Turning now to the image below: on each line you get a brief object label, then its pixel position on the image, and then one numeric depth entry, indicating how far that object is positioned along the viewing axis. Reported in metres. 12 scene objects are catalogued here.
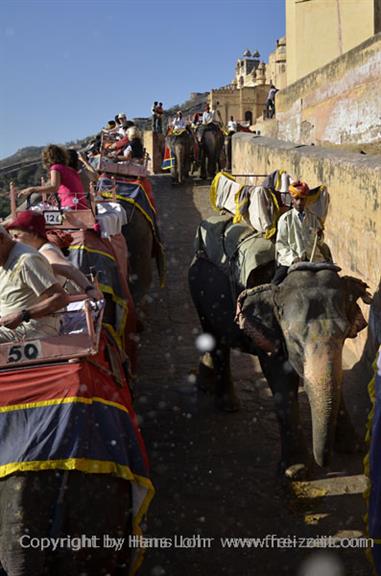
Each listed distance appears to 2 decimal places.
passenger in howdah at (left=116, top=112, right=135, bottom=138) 14.84
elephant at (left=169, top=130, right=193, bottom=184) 19.08
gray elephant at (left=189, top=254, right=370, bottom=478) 4.43
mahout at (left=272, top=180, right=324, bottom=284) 5.54
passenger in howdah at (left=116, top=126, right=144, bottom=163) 11.42
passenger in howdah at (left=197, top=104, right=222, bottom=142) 19.47
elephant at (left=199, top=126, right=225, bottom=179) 19.27
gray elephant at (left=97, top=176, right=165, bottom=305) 8.79
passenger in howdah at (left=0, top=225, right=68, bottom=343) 3.98
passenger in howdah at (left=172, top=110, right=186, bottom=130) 20.69
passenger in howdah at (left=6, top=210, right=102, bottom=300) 4.37
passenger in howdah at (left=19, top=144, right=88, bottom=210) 7.27
